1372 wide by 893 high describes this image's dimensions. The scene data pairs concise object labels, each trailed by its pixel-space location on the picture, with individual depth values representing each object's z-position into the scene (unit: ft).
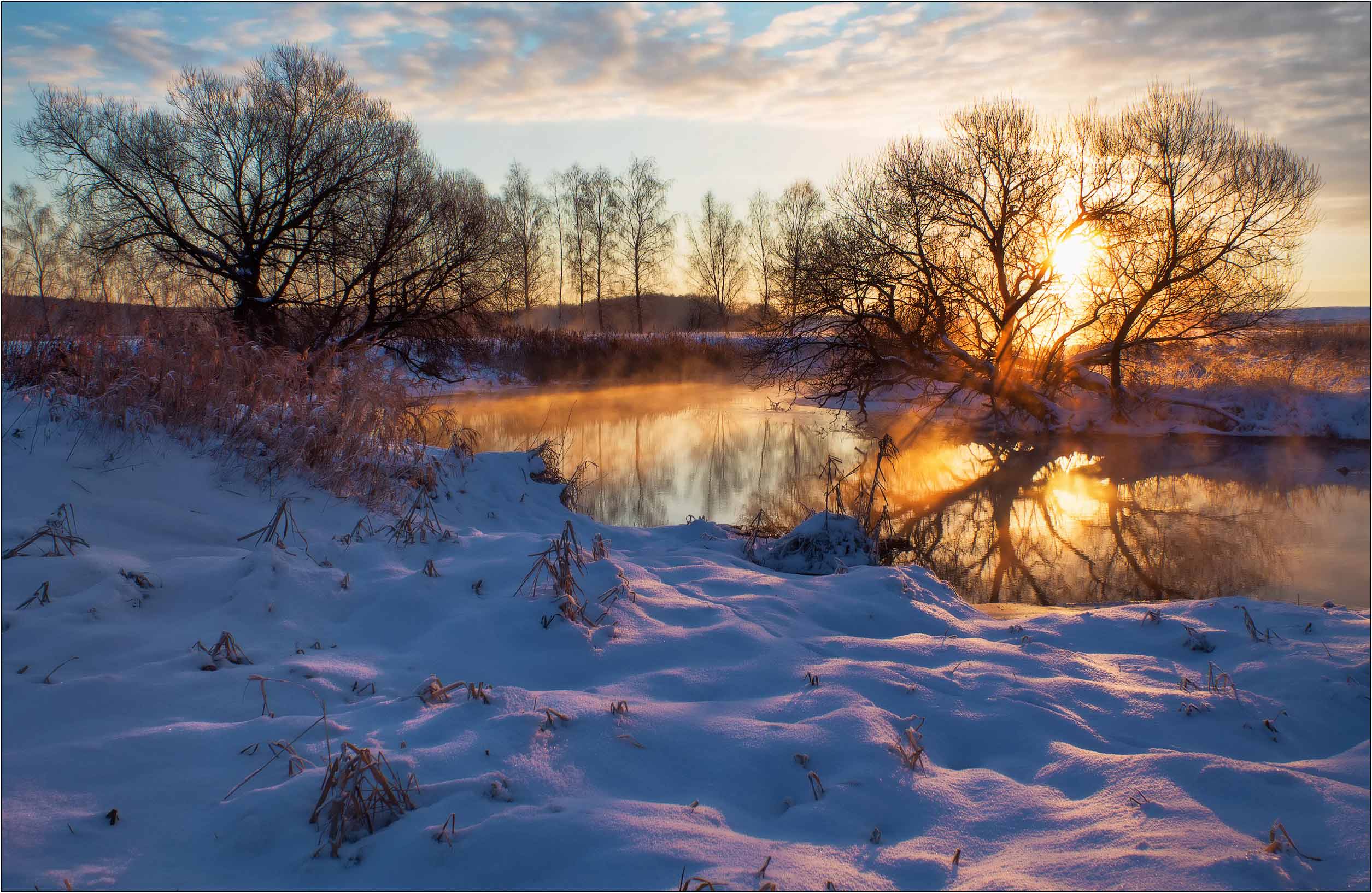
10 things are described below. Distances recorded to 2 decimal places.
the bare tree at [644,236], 132.46
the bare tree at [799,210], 128.88
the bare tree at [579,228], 131.75
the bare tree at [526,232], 123.13
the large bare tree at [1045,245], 47.52
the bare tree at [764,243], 143.64
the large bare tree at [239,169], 57.98
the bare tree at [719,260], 150.30
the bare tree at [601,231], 131.75
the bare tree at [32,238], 102.32
